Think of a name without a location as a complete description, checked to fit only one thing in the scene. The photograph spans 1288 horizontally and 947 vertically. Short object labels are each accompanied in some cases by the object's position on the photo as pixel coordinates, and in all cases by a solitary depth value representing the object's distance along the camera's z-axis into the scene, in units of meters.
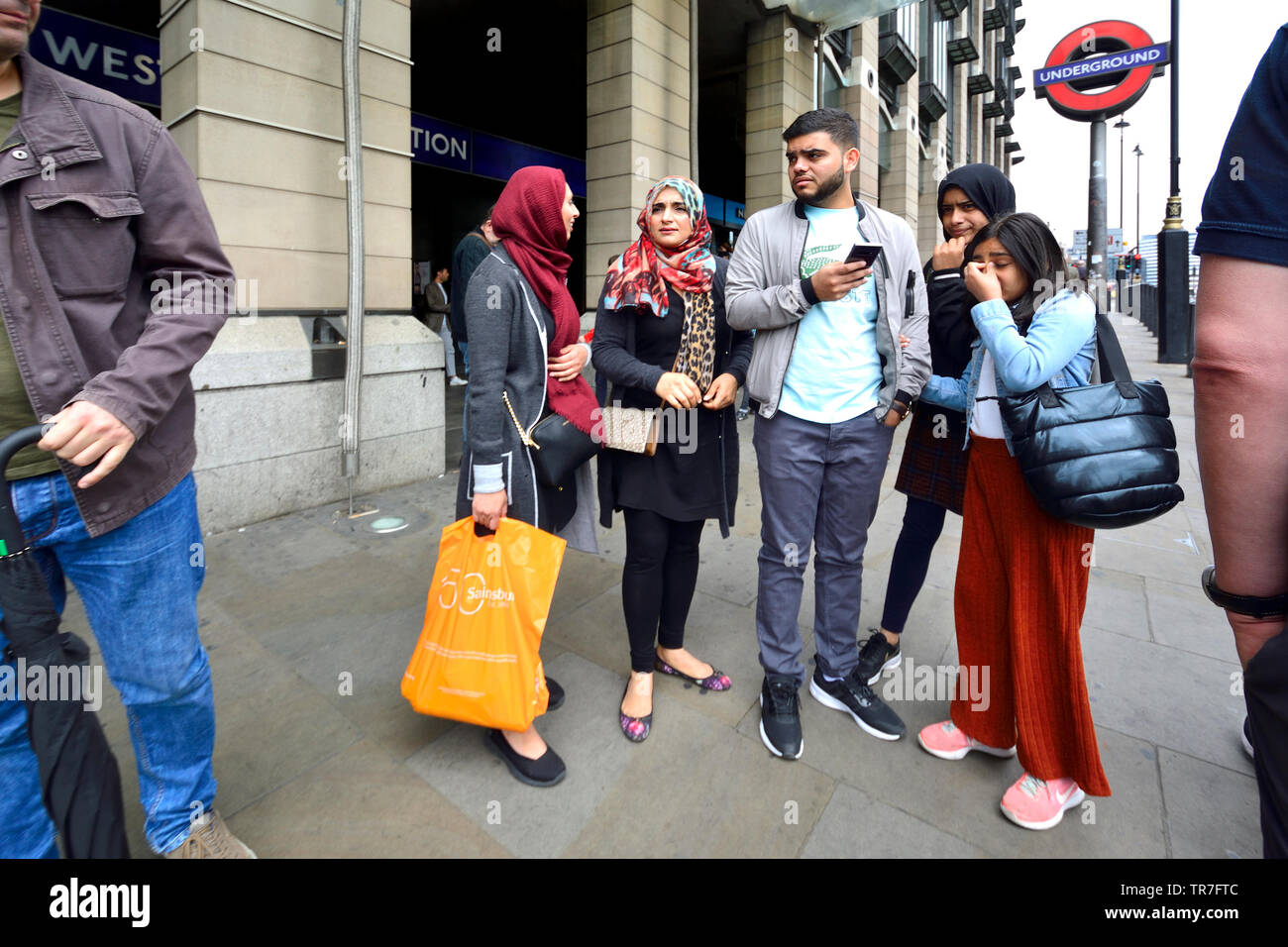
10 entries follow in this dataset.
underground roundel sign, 9.38
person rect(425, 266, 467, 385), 11.41
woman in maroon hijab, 2.30
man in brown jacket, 1.44
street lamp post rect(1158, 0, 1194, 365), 11.44
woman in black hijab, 2.79
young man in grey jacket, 2.53
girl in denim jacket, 2.08
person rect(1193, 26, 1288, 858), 0.96
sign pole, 9.63
